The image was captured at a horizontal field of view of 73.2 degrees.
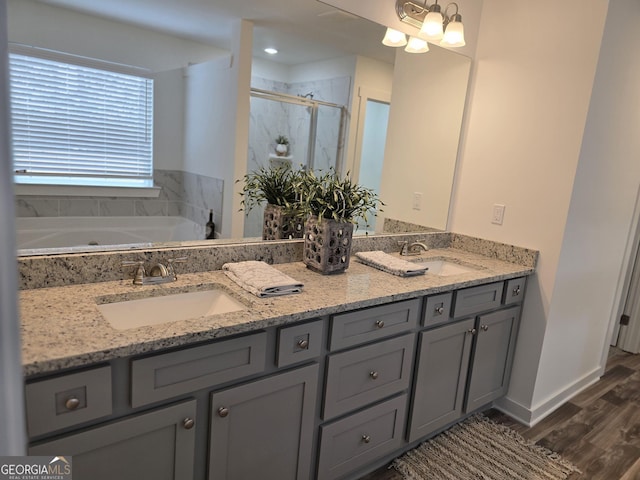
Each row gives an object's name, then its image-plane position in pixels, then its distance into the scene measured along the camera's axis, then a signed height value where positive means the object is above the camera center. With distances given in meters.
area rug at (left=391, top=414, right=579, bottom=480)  2.00 -1.34
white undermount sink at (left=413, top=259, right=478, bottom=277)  2.41 -0.51
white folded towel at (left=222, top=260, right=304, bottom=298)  1.55 -0.44
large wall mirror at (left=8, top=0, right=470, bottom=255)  1.43 +0.29
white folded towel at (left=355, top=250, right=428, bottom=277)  1.99 -0.44
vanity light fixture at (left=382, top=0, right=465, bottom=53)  2.16 +0.75
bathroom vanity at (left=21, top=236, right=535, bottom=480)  1.08 -0.68
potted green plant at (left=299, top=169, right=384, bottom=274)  1.88 -0.25
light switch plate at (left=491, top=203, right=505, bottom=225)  2.51 -0.19
